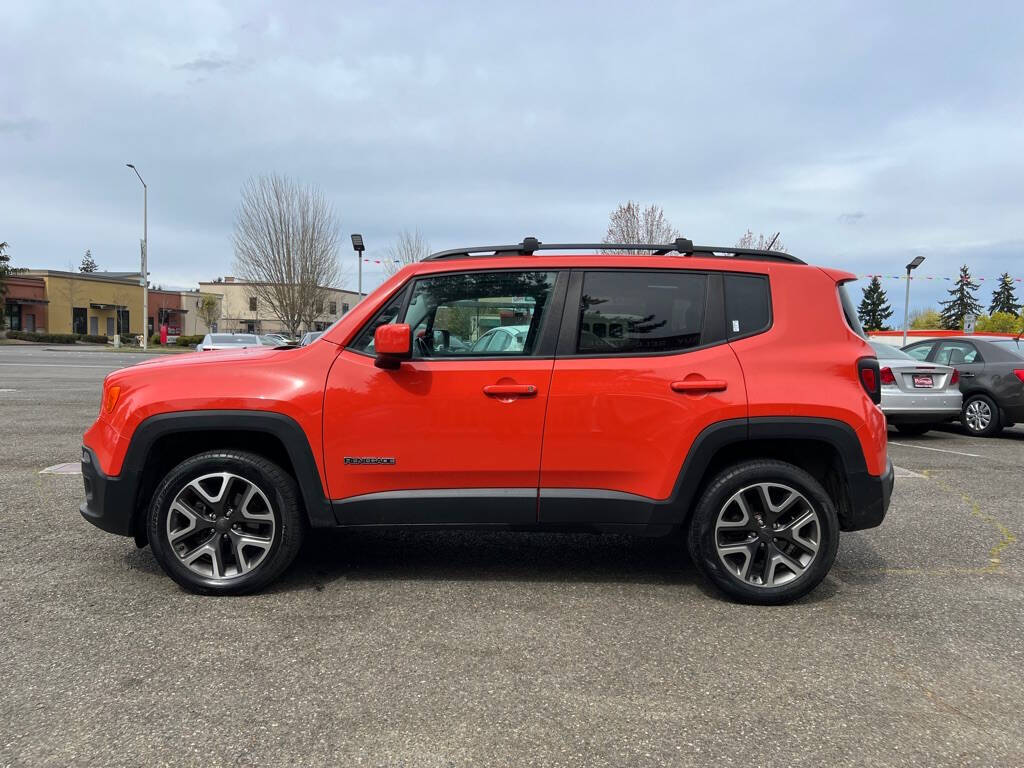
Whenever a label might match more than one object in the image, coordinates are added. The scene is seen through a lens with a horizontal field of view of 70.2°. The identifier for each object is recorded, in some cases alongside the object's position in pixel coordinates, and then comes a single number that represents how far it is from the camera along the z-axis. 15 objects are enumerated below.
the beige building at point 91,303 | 59.31
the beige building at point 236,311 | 75.38
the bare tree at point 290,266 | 39.22
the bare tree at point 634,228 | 33.16
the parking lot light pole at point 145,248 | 43.96
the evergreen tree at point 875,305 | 97.12
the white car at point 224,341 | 21.91
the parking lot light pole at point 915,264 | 24.02
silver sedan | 9.69
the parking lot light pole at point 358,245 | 25.73
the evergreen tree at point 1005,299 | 93.98
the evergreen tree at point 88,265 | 112.06
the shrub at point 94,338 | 56.92
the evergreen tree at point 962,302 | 98.88
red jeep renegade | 3.65
